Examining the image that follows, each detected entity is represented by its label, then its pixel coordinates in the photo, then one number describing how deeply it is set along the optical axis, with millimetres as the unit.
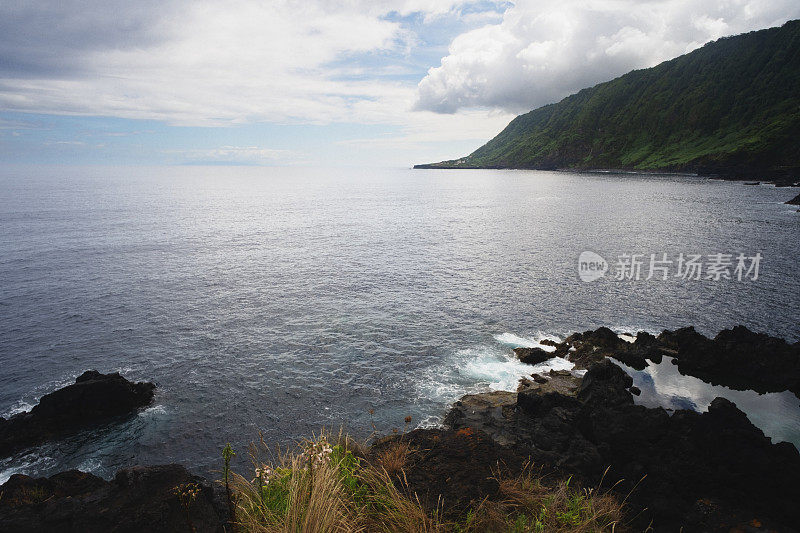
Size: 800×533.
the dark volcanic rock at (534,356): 30141
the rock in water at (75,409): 21859
